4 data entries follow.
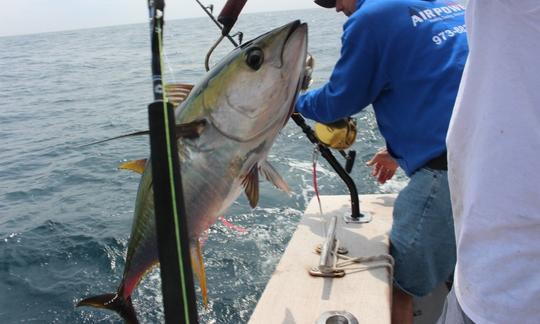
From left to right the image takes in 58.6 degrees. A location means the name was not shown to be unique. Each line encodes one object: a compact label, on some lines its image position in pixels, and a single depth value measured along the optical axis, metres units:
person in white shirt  0.94
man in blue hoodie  1.99
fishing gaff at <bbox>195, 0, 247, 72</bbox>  1.46
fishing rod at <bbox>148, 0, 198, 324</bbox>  0.82
